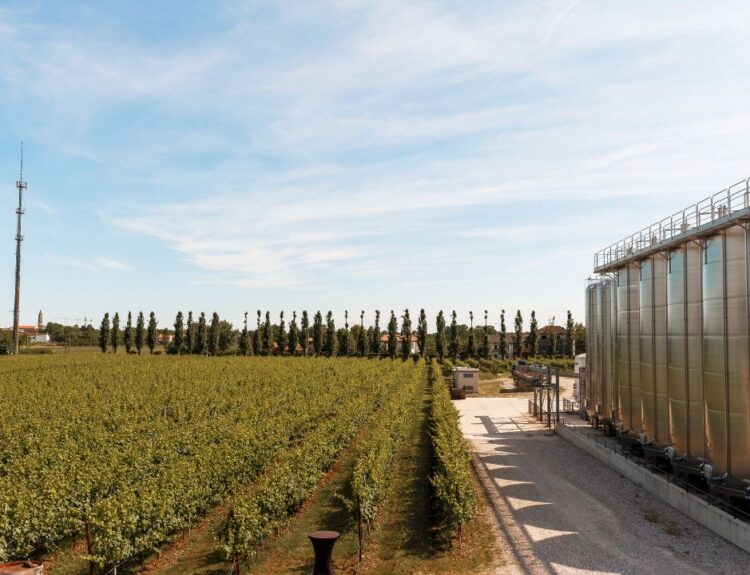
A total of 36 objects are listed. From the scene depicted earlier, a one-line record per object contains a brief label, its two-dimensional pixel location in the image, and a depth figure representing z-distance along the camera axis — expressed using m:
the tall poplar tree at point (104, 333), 135.00
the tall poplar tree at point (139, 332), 134.05
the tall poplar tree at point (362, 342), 123.12
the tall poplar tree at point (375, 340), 124.69
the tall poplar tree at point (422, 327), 125.62
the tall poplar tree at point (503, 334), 118.00
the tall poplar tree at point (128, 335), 136.38
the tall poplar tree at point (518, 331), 115.44
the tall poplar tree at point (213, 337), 133.62
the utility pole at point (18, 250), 92.38
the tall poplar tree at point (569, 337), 114.24
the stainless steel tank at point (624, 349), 28.20
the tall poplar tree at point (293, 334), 132.88
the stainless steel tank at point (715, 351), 19.06
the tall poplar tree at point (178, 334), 132.62
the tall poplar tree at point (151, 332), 133.62
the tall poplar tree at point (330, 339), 125.25
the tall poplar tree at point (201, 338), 133.75
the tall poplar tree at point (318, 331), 125.56
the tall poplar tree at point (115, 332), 136.00
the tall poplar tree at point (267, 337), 134.75
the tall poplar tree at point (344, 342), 127.12
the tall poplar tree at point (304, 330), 132.15
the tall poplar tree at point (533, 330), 117.50
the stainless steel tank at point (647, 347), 25.22
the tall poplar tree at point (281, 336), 135.88
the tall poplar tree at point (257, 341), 134.50
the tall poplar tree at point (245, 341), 133.75
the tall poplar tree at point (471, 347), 113.38
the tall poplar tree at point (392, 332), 122.31
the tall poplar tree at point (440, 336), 117.75
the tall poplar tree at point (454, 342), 117.66
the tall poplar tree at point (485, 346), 112.38
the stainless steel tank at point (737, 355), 18.22
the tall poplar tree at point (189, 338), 133.12
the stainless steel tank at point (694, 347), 20.73
